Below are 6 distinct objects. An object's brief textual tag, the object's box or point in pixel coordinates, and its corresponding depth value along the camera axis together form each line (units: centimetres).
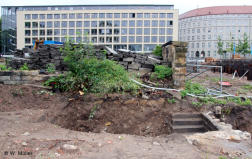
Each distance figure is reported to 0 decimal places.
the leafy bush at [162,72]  858
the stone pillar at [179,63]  776
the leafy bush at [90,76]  693
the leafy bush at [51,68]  838
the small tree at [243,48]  3724
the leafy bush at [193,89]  743
